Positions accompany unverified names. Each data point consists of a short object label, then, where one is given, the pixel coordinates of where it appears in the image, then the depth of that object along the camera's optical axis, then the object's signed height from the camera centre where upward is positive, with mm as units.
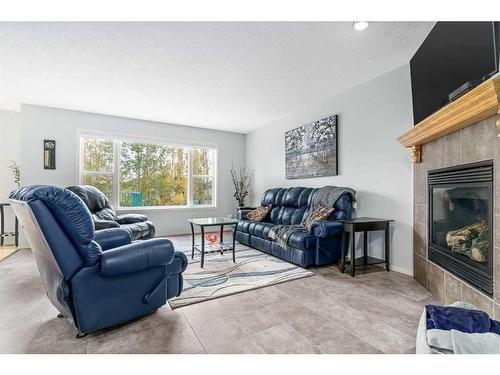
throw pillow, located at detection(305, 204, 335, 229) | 3381 -346
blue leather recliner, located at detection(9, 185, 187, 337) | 1499 -505
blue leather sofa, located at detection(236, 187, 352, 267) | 3141 -584
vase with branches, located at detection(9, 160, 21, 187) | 4660 +344
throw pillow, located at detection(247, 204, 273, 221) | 4461 -434
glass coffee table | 3258 -742
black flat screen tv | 1723 +1040
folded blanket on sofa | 3400 -222
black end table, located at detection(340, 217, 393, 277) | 2900 -529
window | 4820 +361
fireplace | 1723 -263
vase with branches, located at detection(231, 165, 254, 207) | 6012 +195
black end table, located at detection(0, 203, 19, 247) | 4242 -726
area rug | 2410 -991
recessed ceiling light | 2154 +1422
